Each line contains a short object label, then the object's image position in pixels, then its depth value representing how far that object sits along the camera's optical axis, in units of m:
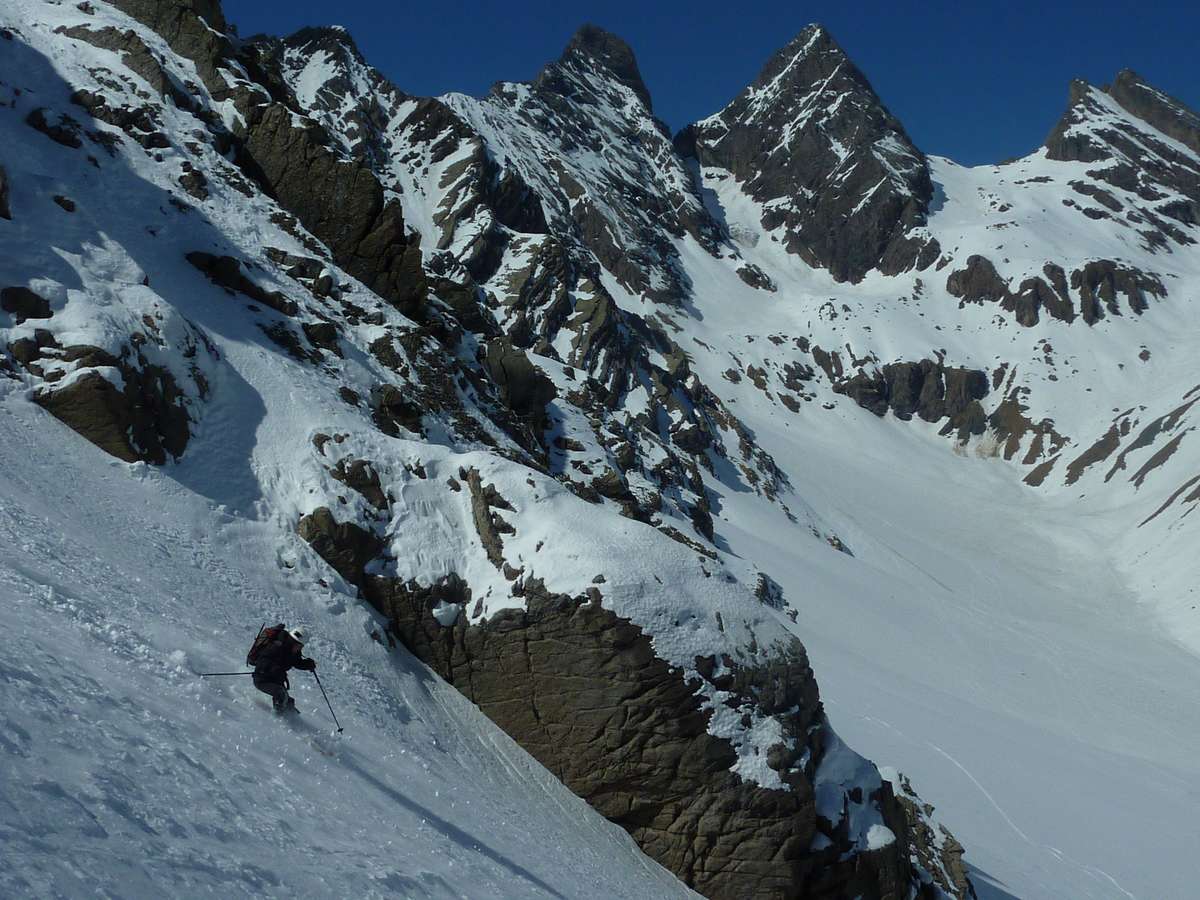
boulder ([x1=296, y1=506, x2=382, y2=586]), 18.91
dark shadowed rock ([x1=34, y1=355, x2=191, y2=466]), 18.00
